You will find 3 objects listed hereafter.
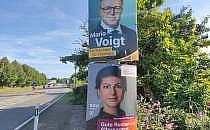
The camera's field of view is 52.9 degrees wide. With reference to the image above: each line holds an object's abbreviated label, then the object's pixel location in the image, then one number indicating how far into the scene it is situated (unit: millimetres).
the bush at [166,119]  5695
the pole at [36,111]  6543
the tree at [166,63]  7977
